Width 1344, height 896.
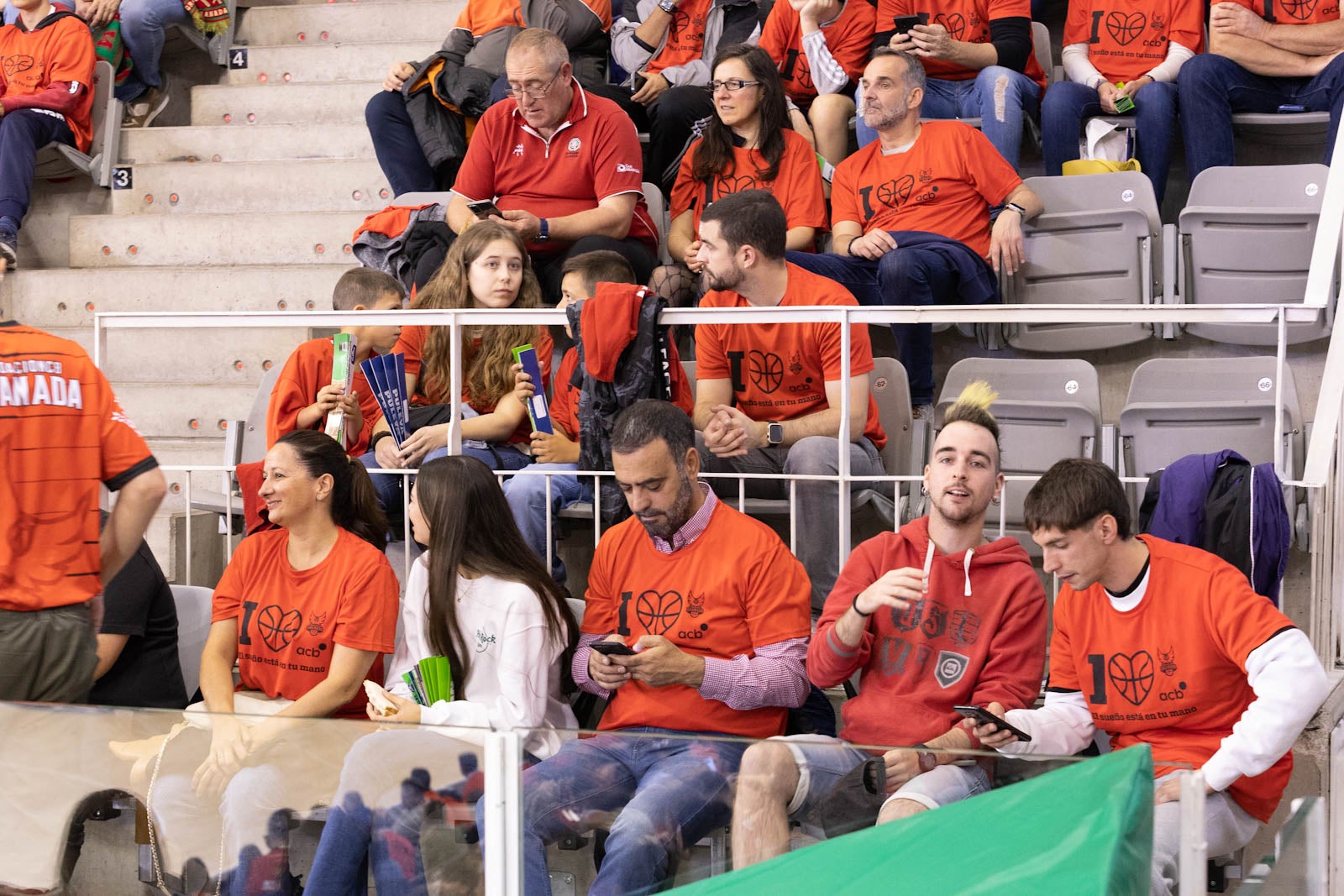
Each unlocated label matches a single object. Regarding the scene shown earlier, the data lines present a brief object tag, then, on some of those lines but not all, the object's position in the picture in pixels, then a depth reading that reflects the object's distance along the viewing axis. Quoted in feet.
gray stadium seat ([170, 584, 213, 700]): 25.26
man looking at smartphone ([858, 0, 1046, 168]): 33.73
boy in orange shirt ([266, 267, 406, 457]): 27.73
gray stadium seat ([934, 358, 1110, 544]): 26.61
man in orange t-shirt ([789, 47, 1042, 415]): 29.50
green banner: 10.78
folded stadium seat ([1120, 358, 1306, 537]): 25.72
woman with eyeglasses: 31.99
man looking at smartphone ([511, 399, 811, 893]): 20.94
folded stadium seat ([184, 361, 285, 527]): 30.07
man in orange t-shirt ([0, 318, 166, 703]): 18.80
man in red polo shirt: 31.58
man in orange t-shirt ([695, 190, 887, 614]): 24.90
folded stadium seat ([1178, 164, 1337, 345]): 30.04
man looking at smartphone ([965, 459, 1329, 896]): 18.67
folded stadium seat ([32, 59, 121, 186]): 41.70
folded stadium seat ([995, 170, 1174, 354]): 30.94
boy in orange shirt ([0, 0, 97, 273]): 39.17
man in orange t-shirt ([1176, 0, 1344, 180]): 32.40
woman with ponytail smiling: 22.47
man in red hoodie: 20.12
